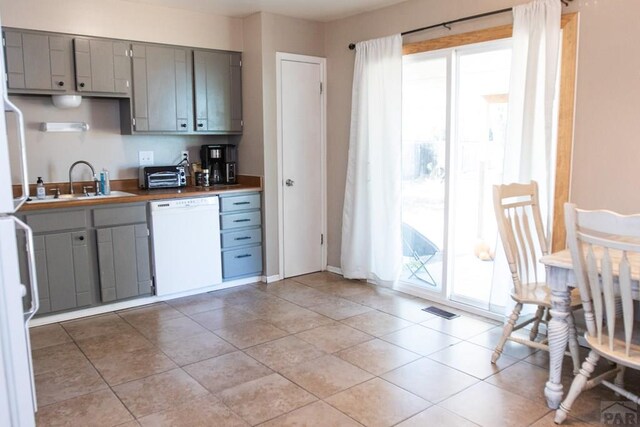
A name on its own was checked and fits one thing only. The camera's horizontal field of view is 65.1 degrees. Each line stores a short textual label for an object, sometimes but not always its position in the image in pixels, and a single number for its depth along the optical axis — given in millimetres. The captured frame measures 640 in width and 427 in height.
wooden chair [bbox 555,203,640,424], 2113
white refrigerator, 1665
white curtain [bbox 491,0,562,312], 3232
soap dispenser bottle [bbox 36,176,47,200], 4041
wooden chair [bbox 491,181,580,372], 2912
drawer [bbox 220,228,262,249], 4707
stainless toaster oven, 4586
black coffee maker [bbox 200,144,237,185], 4973
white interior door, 4902
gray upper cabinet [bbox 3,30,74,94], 3764
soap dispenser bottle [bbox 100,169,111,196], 4375
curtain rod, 3519
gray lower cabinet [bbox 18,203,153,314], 3729
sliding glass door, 3830
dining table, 2492
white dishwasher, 4273
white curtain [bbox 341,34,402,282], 4395
